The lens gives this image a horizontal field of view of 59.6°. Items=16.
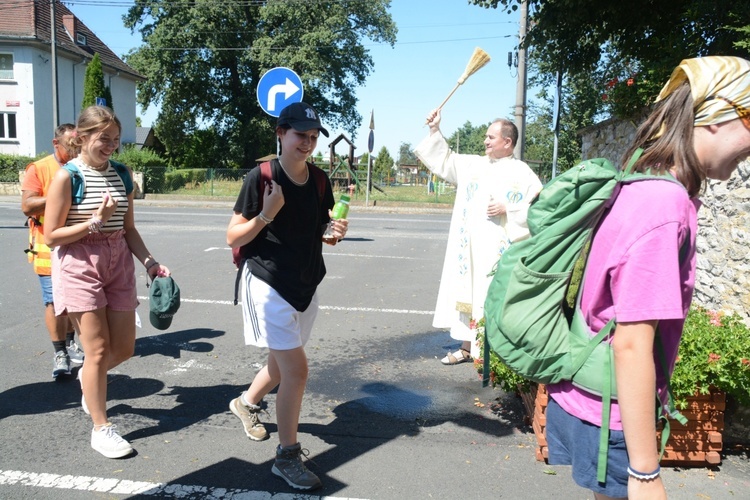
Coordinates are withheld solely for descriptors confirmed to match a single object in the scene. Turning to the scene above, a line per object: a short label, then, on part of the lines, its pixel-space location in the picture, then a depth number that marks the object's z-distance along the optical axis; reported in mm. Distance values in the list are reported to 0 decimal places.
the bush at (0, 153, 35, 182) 28592
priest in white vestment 5062
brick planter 3672
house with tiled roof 34719
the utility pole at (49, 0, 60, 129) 24812
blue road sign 6809
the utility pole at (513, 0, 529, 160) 16797
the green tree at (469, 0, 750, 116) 5992
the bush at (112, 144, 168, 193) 30000
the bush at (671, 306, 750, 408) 3580
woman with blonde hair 3609
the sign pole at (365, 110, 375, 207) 23219
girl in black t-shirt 3293
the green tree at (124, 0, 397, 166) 39219
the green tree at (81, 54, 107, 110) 30188
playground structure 29734
